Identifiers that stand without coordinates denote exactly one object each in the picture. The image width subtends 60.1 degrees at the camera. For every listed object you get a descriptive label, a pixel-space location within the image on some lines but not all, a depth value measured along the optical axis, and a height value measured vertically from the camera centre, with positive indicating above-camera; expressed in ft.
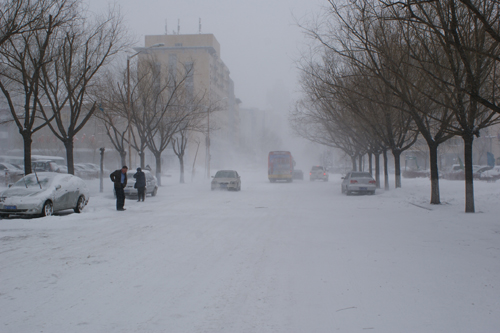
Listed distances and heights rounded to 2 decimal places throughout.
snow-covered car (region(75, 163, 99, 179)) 130.11 +1.68
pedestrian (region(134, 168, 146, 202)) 68.56 -0.67
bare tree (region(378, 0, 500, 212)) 33.94 +10.51
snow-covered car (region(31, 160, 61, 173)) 112.61 +3.66
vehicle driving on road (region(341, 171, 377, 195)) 84.38 -1.56
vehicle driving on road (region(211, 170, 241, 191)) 97.27 -0.93
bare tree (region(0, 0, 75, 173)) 49.90 +18.57
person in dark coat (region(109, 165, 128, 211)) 53.93 -0.74
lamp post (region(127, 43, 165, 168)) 86.12 +18.93
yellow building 277.03 +76.64
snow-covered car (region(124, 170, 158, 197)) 76.43 -1.43
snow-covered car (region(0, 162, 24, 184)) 86.43 +0.68
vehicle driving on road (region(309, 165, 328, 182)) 164.25 +0.70
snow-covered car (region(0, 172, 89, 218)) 43.14 -1.72
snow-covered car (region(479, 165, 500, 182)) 118.86 -0.35
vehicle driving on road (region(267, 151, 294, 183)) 145.89 +3.76
